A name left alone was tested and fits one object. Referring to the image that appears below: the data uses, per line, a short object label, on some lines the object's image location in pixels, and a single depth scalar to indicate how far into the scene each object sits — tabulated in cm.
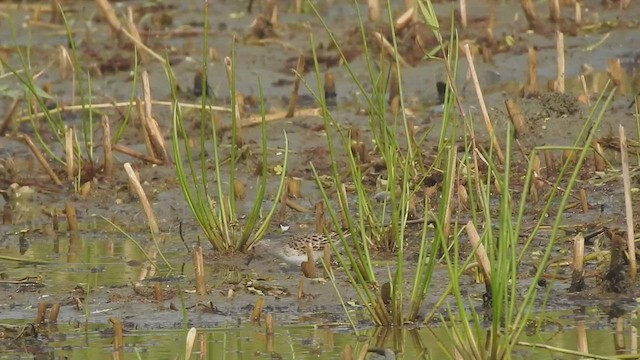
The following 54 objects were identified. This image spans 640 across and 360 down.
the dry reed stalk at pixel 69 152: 1741
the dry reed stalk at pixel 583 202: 1500
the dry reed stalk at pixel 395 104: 1996
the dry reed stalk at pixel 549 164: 1648
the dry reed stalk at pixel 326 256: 1214
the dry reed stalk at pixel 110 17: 2523
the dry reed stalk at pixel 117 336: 1087
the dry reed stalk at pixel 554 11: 2484
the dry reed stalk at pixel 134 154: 1831
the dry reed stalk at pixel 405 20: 2372
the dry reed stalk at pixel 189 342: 956
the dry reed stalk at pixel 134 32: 2347
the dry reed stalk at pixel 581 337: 1027
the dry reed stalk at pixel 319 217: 1452
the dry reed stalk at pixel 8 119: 2027
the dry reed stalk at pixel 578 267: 1168
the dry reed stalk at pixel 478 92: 1163
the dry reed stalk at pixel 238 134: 1883
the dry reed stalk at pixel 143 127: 1841
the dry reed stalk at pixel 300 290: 1214
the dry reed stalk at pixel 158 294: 1217
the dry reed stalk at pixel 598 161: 1625
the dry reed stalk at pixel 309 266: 1267
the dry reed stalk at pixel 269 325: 1105
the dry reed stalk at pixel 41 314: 1152
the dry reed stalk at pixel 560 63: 1897
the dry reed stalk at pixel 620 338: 1022
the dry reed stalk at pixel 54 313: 1154
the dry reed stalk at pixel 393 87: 2152
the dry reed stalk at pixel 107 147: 1769
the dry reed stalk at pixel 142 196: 1505
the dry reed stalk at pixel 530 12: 2462
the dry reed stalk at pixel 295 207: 1633
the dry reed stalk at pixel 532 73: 2034
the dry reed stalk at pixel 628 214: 1026
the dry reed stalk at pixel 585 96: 1880
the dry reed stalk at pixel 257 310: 1147
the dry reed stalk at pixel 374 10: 2559
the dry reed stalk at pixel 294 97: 1887
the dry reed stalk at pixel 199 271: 1215
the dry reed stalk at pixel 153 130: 1819
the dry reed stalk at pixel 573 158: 1662
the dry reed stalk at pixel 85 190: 1772
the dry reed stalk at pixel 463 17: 2501
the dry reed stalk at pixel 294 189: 1703
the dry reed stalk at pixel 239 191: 1706
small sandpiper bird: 1340
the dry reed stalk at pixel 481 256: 1032
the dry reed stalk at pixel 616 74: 2019
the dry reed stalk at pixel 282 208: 1580
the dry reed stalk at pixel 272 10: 2578
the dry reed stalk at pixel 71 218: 1620
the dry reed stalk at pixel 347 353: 966
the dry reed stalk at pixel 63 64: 2371
